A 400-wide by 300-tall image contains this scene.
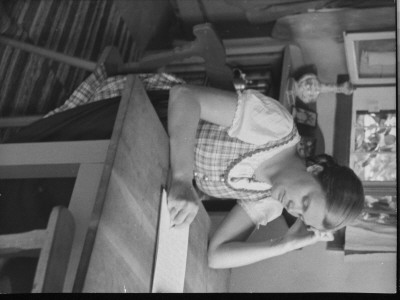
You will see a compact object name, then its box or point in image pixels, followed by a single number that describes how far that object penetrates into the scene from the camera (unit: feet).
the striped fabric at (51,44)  4.50
